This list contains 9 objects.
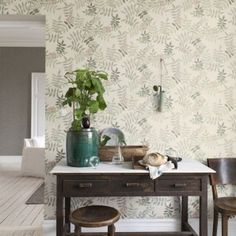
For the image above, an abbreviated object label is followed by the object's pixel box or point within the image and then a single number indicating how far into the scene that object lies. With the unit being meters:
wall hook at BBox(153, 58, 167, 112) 3.13
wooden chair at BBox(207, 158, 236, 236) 2.78
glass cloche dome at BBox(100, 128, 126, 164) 3.11
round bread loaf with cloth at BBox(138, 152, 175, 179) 2.47
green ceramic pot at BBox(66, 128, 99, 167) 2.63
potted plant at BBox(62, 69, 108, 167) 2.63
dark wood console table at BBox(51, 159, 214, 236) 2.49
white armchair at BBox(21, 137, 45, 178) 5.98
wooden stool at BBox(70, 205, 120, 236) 2.32
